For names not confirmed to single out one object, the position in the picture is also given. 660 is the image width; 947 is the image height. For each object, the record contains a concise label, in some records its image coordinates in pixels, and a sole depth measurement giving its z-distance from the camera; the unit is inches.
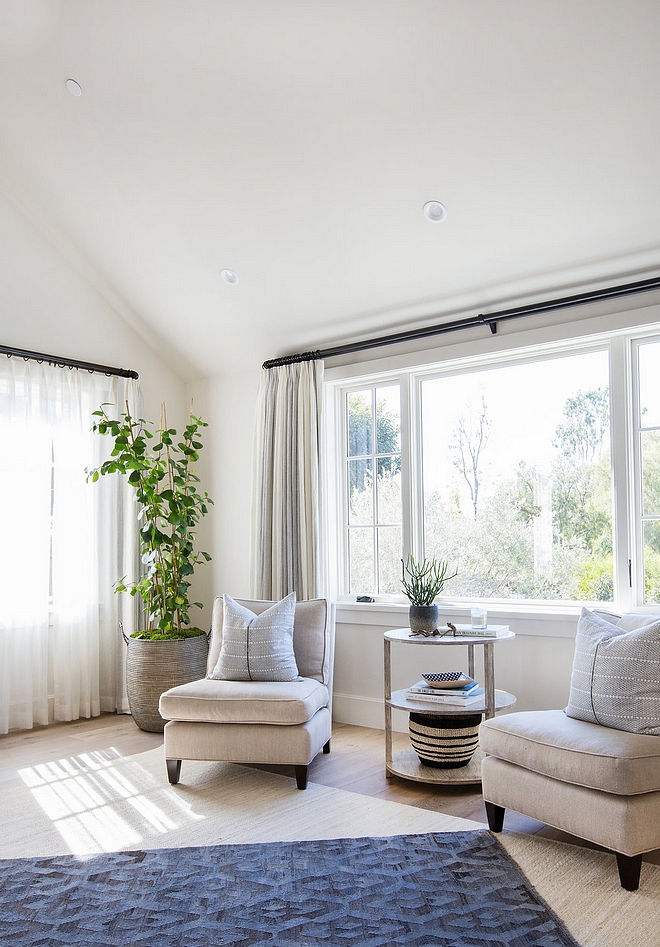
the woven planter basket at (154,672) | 180.4
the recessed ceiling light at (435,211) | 145.9
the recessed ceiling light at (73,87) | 149.2
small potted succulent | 148.9
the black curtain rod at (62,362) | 184.2
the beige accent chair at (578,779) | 96.5
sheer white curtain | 182.2
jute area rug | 93.0
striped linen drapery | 187.0
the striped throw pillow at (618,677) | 104.0
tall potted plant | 181.5
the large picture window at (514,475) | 147.5
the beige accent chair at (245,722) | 136.0
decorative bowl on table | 141.2
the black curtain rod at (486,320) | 144.0
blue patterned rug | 86.5
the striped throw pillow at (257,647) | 148.4
